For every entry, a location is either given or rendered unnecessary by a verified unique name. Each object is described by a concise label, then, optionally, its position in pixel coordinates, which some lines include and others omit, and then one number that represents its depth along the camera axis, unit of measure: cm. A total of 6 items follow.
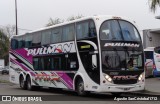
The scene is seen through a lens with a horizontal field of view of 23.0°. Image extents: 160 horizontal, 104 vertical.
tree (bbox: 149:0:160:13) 2289
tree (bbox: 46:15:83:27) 7256
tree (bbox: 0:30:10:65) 5819
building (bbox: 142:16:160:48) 4468
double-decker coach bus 1816
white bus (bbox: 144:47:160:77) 3010
